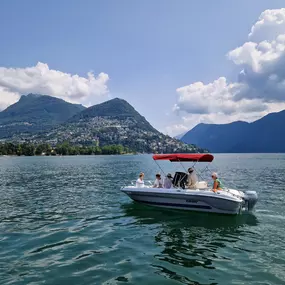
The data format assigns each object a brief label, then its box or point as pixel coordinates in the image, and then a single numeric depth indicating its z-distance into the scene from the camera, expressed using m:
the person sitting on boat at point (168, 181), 19.78
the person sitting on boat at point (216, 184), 18.34
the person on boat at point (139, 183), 21.11
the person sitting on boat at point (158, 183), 20.39
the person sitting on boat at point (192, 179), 19.16
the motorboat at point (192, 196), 17.44
